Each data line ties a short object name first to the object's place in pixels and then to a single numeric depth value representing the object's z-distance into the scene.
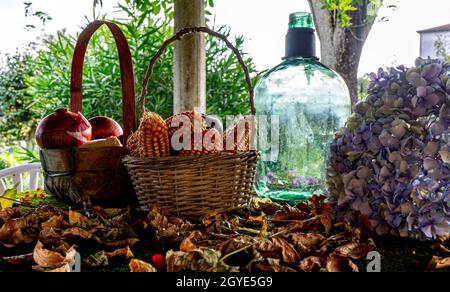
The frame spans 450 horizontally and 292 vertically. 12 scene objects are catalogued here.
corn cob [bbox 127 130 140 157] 0.82
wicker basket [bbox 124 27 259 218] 0.75
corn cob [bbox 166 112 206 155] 0.79
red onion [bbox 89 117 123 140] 1.07
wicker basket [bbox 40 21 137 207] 0.90
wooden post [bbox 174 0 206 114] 1.29
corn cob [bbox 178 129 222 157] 0.78
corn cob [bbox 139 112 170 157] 0.77
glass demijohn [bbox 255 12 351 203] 1.06
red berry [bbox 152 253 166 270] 0.54
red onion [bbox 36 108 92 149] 0.94
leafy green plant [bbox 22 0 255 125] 2.18
